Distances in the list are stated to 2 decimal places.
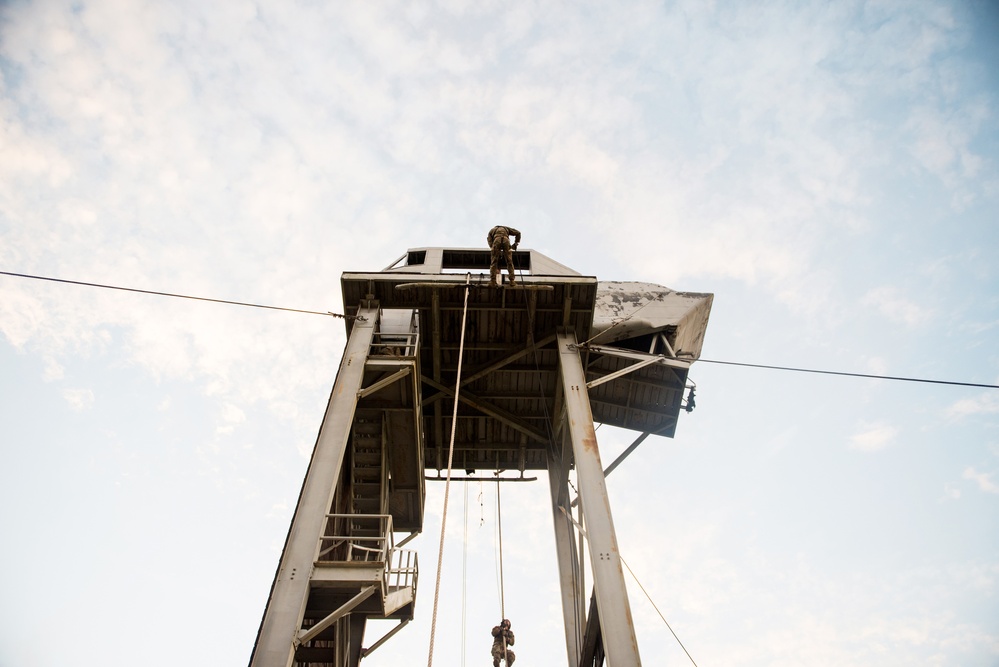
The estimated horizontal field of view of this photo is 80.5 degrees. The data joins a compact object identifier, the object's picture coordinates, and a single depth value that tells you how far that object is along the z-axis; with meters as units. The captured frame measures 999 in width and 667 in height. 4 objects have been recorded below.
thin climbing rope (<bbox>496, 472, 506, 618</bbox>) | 16.25
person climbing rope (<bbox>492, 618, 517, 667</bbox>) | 11.19
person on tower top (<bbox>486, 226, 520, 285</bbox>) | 11.55
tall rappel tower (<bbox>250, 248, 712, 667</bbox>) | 8.31
